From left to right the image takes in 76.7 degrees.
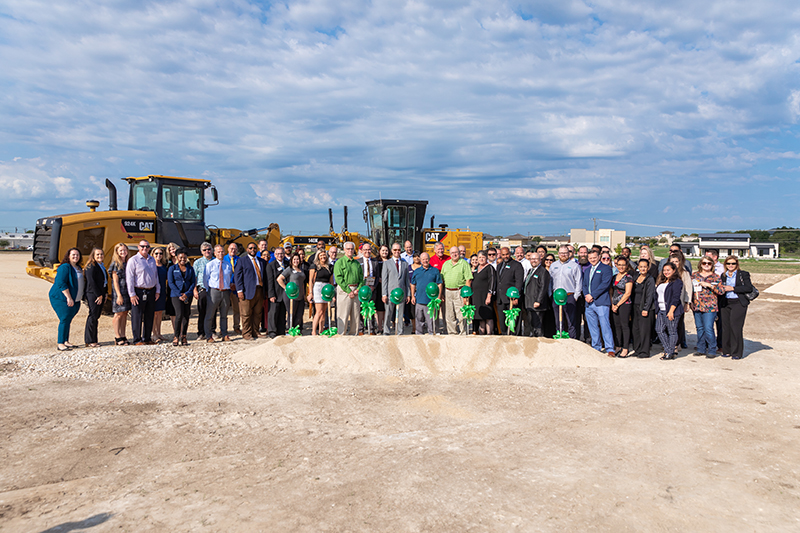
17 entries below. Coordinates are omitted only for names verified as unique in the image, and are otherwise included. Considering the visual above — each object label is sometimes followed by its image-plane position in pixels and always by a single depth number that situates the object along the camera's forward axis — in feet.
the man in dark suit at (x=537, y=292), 29.40
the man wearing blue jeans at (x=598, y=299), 27.78
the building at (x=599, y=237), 280.51
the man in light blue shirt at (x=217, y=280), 30.45
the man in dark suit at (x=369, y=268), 30.96
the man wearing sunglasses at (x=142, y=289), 28.63
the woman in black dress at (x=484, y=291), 30.22
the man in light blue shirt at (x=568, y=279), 29.25
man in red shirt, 33.53
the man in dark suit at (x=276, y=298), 32.14
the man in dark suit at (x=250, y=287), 30.99
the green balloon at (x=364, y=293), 29.32
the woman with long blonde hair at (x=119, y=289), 28.63
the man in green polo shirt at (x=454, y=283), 30.30
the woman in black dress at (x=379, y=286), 30.53
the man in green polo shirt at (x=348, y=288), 29.53
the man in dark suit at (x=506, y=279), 29.91
